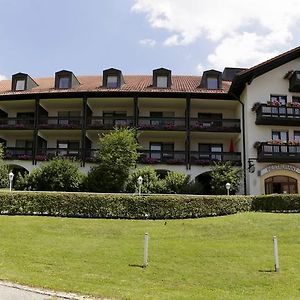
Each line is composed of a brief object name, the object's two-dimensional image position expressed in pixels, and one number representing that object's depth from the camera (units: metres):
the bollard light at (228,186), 28.83
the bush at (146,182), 29.92
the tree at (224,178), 30.59
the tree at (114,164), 30.20
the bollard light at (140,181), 28.10
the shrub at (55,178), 29.78
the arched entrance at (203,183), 30.94
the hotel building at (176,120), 32.62
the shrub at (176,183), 30.31
